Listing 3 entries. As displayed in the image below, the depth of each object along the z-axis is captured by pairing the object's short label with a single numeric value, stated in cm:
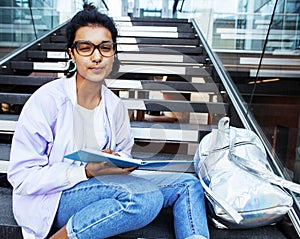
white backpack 123
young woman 110
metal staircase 136
